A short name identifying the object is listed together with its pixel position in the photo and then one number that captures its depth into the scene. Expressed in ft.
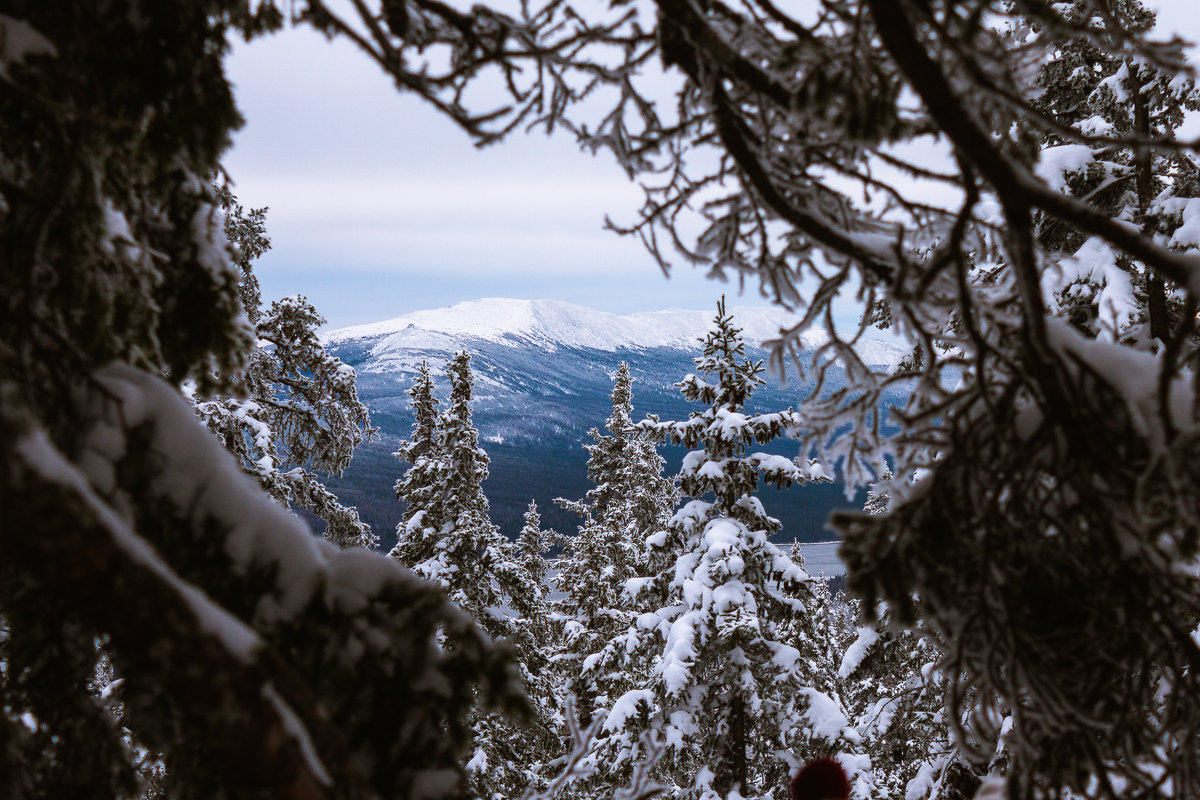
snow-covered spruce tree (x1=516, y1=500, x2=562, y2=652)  80.48
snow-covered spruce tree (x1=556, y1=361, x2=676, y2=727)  72.59
